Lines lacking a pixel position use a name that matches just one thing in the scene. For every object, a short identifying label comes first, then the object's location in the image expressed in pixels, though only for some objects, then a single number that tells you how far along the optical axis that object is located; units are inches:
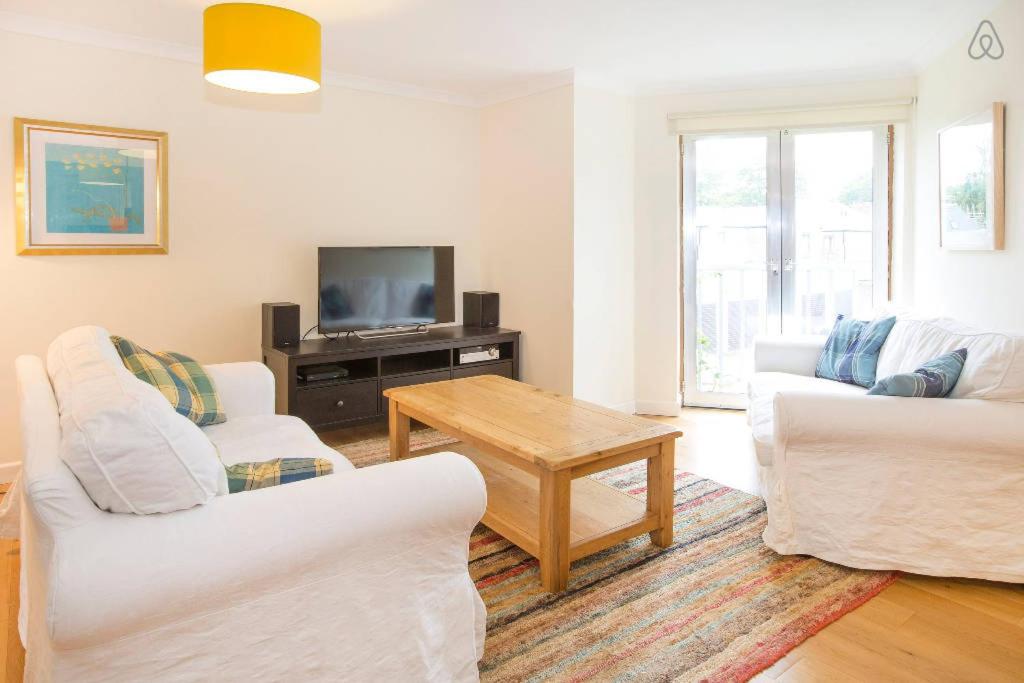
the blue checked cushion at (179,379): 105.3
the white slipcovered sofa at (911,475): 95.0
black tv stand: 161.0
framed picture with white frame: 126.6
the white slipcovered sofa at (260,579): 51.6
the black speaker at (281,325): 167.2
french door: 189.0
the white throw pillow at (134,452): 53.7
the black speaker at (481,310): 202.5
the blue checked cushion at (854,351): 140.9
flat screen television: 176.2
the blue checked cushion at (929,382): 103.0
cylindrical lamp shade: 100.3
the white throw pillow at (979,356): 99.8
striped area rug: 80.2
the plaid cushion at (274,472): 66.1
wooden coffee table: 94.7
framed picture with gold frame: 142.1
